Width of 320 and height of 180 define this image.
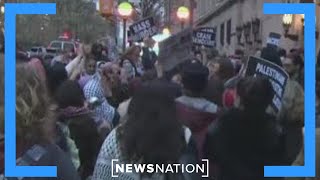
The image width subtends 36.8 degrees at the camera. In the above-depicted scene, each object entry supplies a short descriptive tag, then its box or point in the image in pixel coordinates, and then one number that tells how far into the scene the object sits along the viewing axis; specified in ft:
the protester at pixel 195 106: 11.59
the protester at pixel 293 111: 12.83
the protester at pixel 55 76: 12.97
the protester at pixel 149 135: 7.40
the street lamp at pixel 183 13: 69.14
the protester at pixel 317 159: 7.61
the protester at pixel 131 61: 22.83
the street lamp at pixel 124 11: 41.39
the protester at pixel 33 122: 6.20
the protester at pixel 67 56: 24.16
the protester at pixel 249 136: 10.23
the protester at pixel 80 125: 11.48
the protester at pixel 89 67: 18.50
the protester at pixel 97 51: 20.66
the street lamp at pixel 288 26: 43.02
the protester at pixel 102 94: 13.72
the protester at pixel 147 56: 30.87
